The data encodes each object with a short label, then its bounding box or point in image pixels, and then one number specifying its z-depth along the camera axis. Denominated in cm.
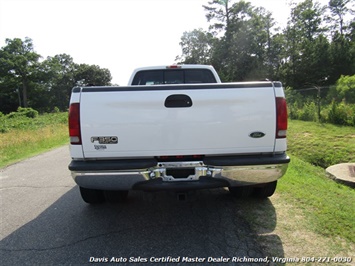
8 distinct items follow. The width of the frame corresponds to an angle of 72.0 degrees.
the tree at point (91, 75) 6606
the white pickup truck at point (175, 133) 255
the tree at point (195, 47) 5831
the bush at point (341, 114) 1014
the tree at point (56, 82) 6481
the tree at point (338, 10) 4778
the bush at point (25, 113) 4024
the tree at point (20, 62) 5897
